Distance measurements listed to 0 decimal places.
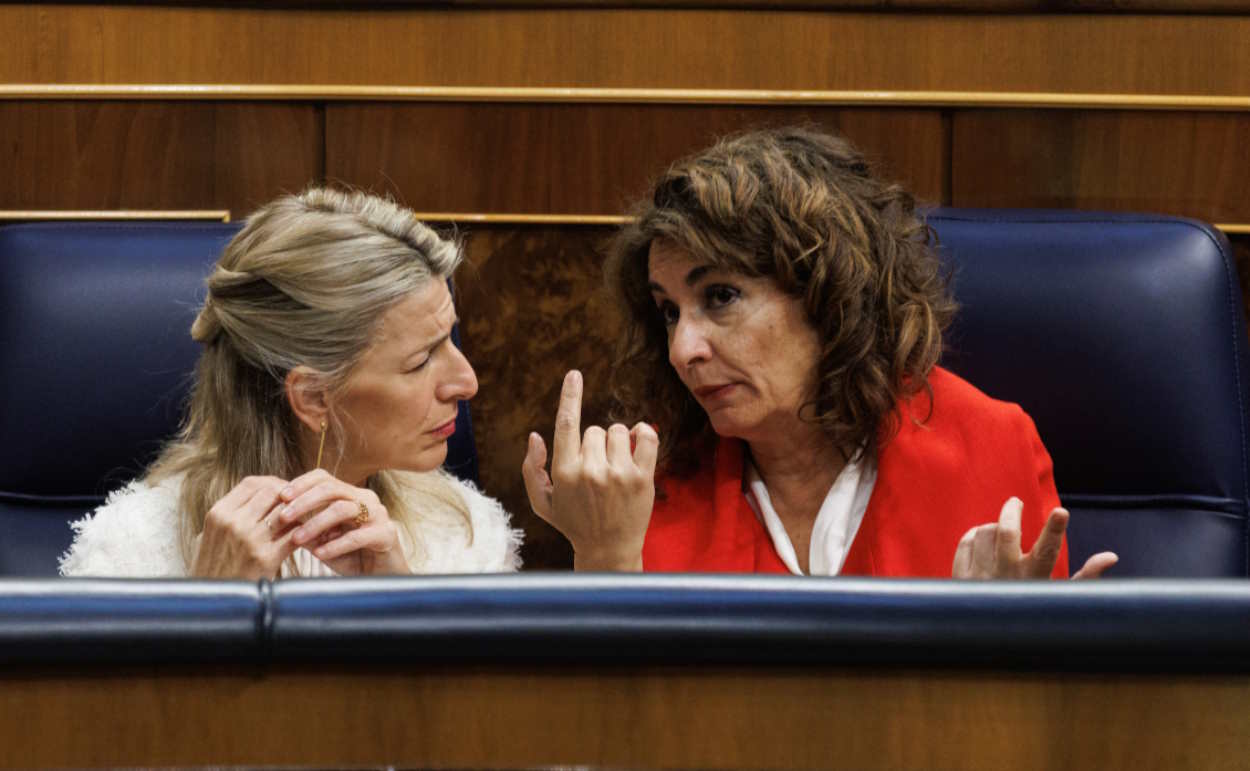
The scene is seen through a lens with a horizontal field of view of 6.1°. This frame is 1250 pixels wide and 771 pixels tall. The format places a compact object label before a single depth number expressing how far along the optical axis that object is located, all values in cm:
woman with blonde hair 857
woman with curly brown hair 859
